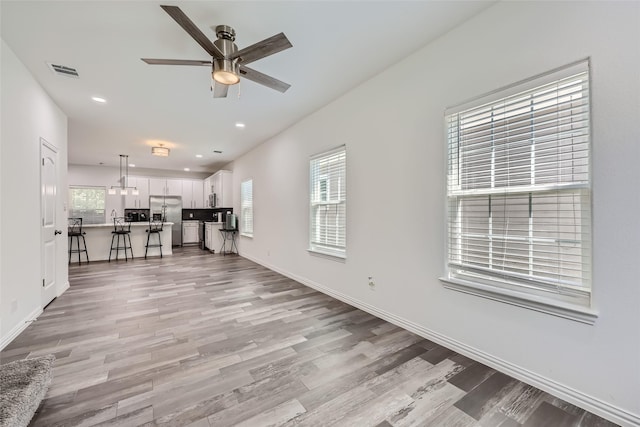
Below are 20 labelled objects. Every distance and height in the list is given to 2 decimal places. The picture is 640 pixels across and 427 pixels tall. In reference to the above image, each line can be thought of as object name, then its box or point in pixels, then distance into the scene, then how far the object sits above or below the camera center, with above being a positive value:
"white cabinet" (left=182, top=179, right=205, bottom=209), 9.91 +0.63
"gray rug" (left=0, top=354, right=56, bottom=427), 1.37 -1.01
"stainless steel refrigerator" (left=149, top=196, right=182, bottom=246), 9.19 +0.04
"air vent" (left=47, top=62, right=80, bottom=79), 2.85 +1.56
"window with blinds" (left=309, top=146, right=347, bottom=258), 3.74 +0.12
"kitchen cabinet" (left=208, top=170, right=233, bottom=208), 8.03 +0.68
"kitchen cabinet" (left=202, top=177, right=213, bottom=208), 9.39 +0.76
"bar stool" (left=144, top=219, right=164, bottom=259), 7.22 -0.53
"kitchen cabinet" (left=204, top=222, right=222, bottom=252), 8.09 -0.80
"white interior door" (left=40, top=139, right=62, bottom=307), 3.30 -0.07
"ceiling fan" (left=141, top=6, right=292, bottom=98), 2.02 +1.25
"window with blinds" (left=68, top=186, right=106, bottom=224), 8.40 +0.24
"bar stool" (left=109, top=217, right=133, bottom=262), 6.77 -0.59
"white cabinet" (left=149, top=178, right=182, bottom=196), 9.34 +0.88
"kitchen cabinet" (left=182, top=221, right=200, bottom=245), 9.65 -0.76
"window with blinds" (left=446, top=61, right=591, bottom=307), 1.71 +0.15
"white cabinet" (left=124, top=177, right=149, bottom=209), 8.93 +0.51
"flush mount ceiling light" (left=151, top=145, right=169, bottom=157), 6.04 +1.38
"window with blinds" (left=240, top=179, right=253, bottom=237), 6.88 +0.07
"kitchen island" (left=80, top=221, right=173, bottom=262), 6.61 -0.76
